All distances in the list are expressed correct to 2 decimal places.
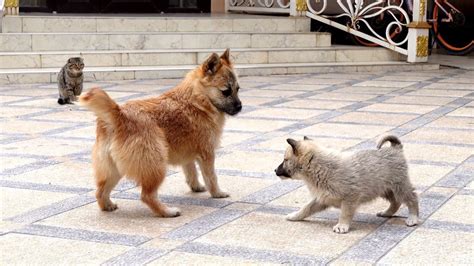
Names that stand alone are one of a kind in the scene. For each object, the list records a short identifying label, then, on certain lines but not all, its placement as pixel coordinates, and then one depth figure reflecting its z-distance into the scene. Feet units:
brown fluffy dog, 16.42
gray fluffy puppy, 15.87
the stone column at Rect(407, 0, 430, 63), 48.01
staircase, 41.01
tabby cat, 32.48
